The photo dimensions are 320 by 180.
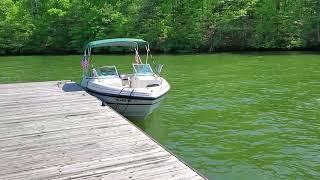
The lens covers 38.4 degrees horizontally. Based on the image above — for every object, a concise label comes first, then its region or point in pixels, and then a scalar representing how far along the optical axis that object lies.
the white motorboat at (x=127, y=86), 14.95
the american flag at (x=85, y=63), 17.52
